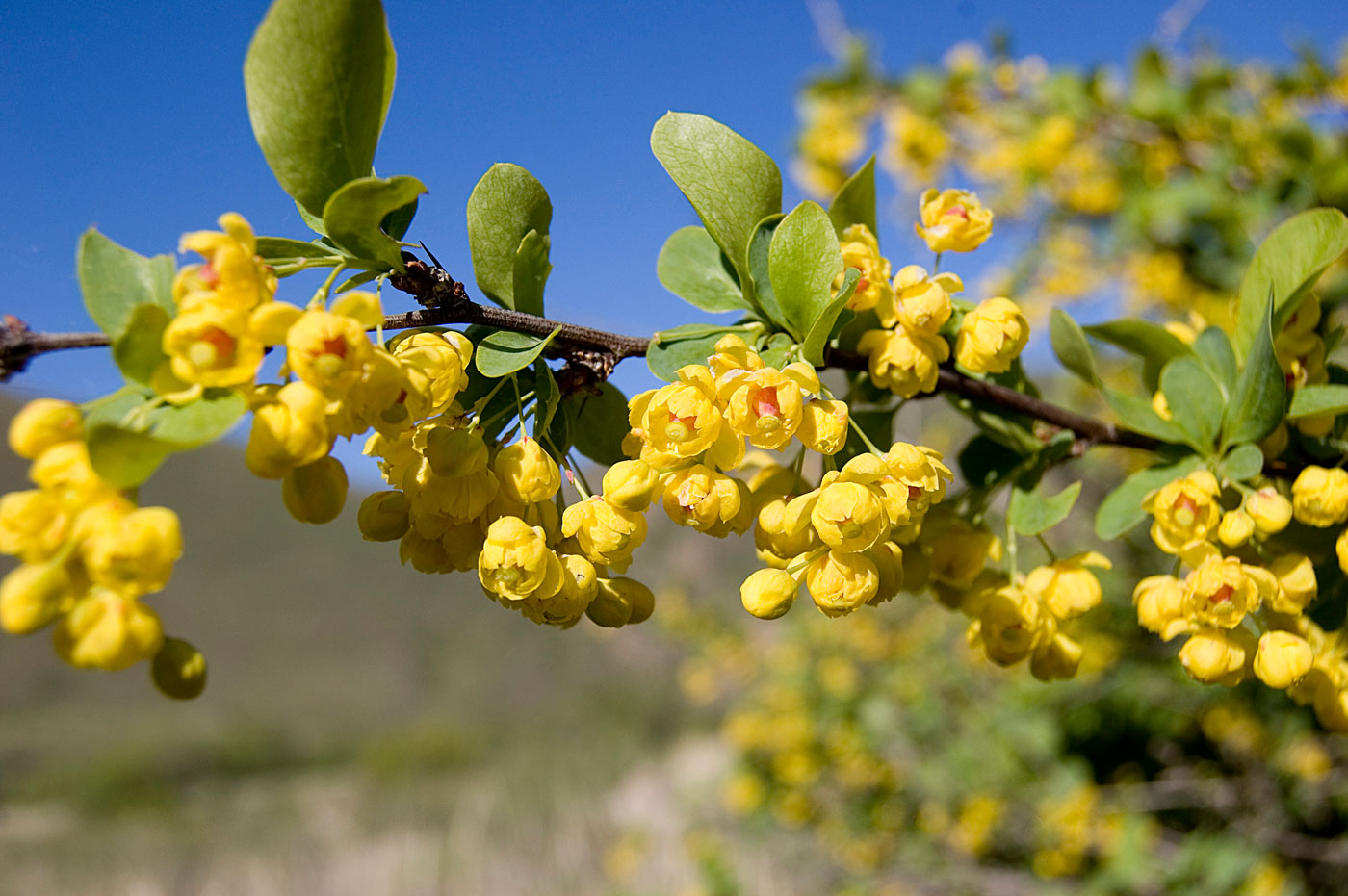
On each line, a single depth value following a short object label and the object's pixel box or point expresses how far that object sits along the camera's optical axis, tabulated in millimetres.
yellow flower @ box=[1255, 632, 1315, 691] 177
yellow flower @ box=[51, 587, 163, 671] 139
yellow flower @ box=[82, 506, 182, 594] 139
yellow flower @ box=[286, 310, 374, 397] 144
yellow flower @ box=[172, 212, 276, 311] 145
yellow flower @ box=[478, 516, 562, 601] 160
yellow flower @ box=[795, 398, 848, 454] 160
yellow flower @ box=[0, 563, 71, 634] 137
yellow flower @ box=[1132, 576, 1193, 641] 180
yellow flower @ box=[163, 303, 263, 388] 143
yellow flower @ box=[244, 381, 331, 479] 144
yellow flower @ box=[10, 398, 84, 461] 142
